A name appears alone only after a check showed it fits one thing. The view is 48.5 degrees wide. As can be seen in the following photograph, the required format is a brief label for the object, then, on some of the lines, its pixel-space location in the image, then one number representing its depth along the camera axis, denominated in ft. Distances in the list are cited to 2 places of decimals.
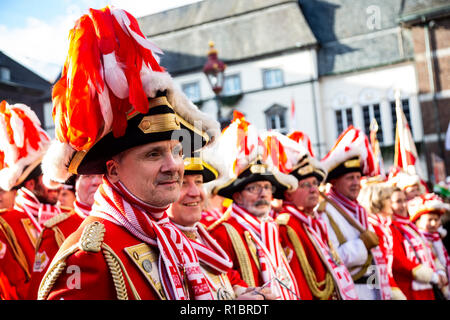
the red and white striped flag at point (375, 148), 29.73
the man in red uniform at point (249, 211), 13.97
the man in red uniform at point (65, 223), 12.35
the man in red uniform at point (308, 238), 16.05
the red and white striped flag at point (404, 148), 32.48
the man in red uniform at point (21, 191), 14.79
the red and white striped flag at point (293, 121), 33.55
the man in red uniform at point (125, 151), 7.42
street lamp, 32.01
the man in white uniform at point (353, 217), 18.69
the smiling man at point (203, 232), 9.85
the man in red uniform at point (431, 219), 23.94
